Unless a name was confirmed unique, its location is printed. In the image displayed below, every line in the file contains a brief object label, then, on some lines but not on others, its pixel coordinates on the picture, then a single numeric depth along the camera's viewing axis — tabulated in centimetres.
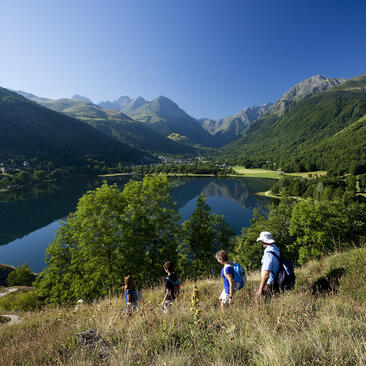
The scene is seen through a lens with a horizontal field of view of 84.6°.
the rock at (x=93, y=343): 320
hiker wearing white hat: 491
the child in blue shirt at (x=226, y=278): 501
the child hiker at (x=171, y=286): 630
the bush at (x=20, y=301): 1881
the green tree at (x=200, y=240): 2453
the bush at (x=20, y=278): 2852
